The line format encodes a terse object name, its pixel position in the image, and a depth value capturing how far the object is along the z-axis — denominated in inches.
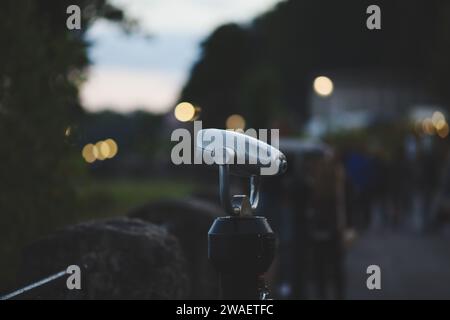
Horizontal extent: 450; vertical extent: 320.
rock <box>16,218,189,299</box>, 197.5
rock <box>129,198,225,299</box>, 305.4
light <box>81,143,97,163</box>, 352.3
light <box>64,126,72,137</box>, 279.9
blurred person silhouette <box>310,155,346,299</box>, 370.6
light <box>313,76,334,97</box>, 788.0
